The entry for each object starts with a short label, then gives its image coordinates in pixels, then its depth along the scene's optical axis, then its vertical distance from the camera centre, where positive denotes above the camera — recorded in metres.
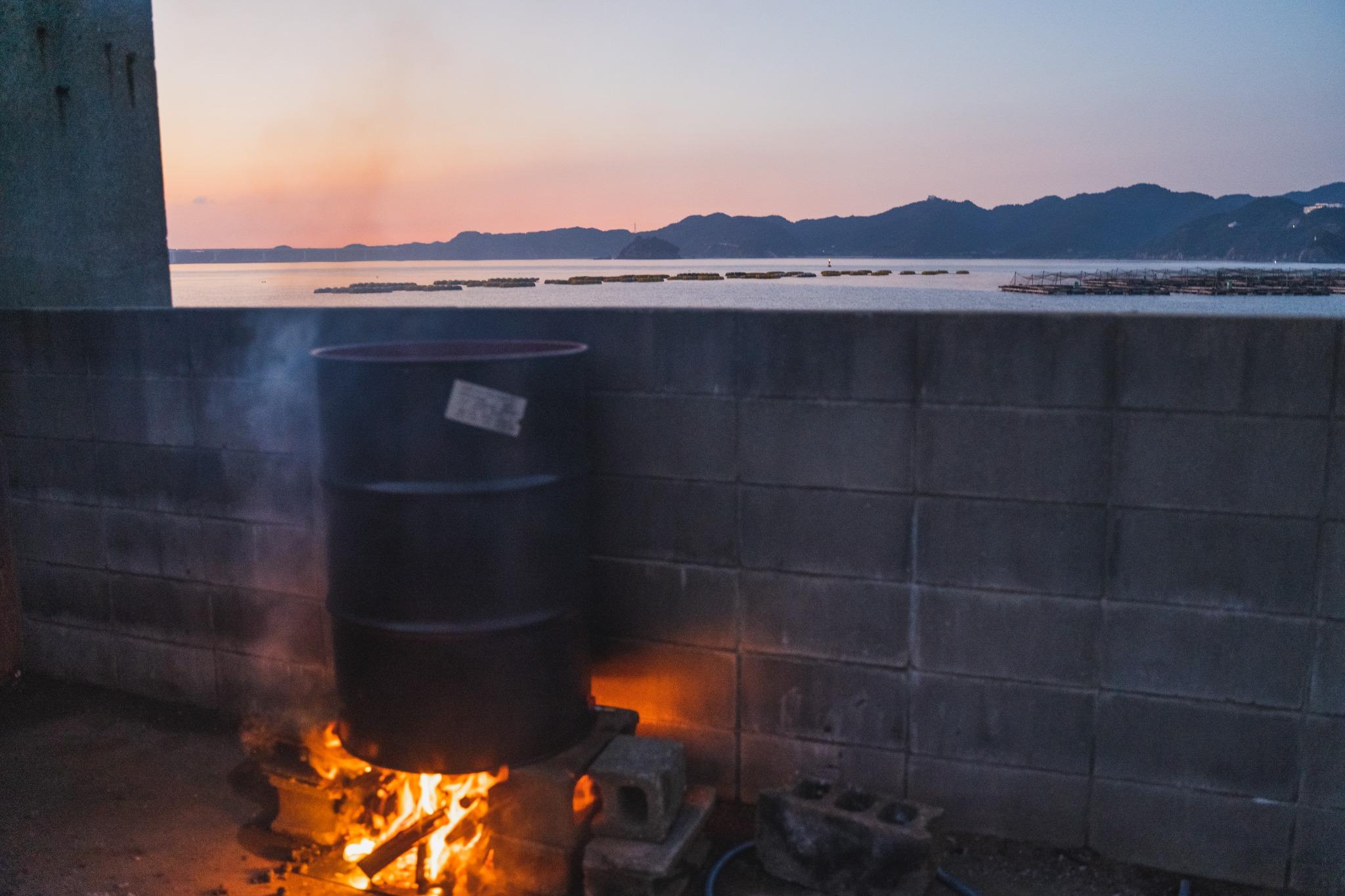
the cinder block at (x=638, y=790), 2.79 -1.53
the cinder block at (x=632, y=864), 2.71 -1.69
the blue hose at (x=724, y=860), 2.90 -1.86
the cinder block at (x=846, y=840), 2.78 -1.69
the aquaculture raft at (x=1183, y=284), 102.50 +0.81
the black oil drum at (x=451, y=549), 2.60 -0.75
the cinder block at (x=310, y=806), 3.07 -1.72
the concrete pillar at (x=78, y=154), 4.50 +0.73
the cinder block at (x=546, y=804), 2.86 -1.60
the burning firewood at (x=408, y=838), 2.65 -1.64
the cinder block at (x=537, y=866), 2.89 -1.82
